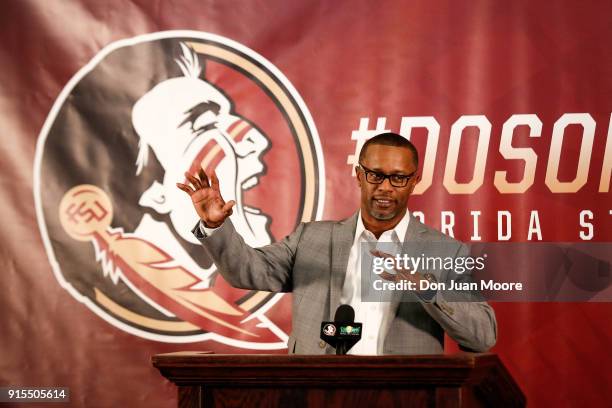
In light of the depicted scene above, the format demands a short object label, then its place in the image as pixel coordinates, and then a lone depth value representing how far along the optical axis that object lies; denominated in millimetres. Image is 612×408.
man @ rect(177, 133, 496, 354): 5355
